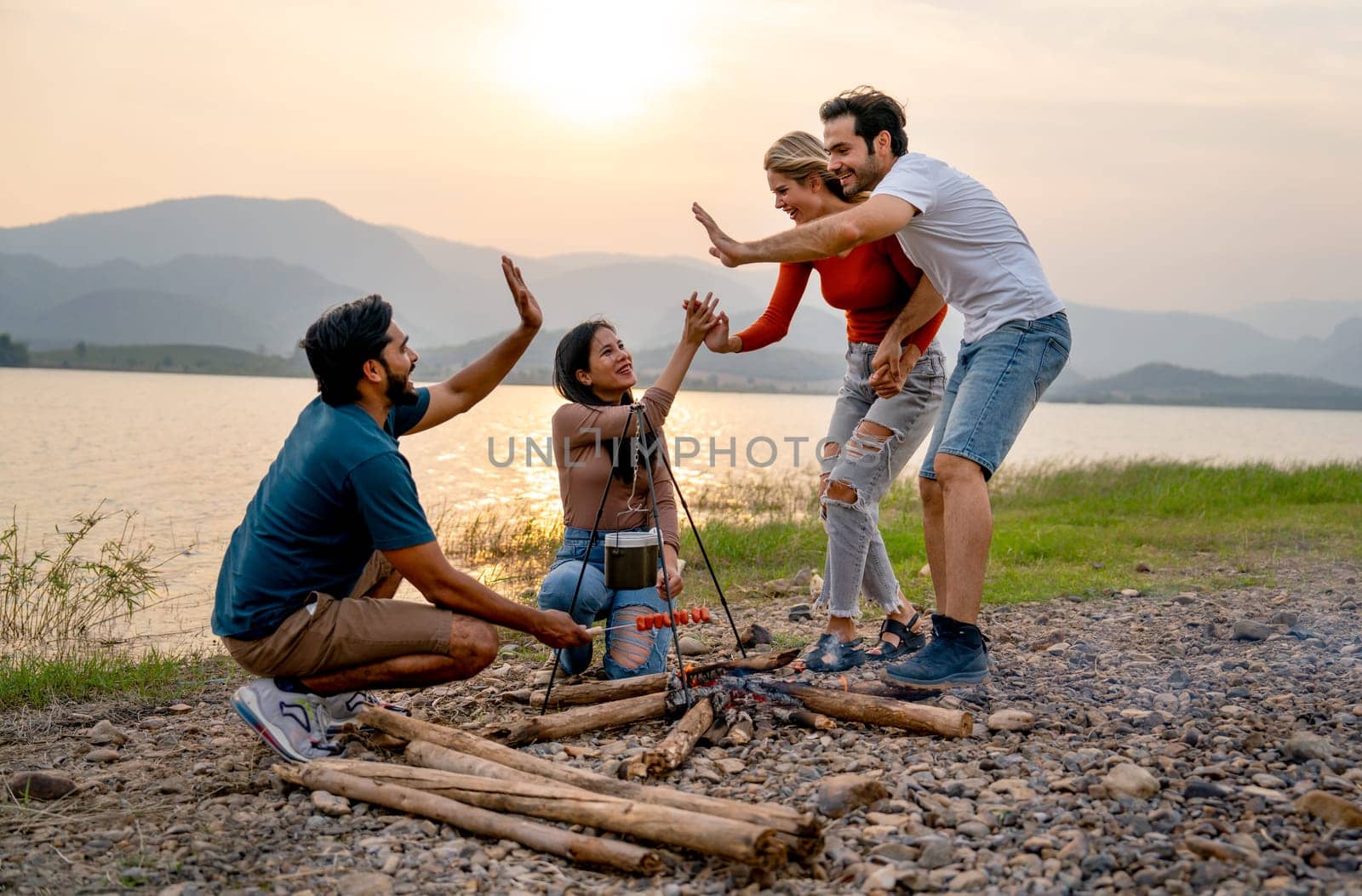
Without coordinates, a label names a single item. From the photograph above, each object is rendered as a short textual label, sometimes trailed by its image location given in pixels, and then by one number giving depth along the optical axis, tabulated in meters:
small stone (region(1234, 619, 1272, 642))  5.90
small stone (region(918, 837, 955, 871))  3.16
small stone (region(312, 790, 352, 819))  3.77
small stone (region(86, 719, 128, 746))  4.85
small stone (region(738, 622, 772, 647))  6.49
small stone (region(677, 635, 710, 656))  6.58
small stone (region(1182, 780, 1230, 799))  3.49
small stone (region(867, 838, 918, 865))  3.22
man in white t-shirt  4.61
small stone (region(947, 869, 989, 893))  2.99
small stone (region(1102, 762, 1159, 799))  3.55
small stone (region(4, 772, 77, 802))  4.04
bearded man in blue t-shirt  4.07
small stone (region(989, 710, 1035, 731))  4.35
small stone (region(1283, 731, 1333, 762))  3.77
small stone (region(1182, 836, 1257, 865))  3.01
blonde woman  5.37
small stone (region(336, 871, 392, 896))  3.18
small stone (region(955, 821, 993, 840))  3.34
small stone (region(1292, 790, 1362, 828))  3.18
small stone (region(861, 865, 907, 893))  3.03
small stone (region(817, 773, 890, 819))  3.59
